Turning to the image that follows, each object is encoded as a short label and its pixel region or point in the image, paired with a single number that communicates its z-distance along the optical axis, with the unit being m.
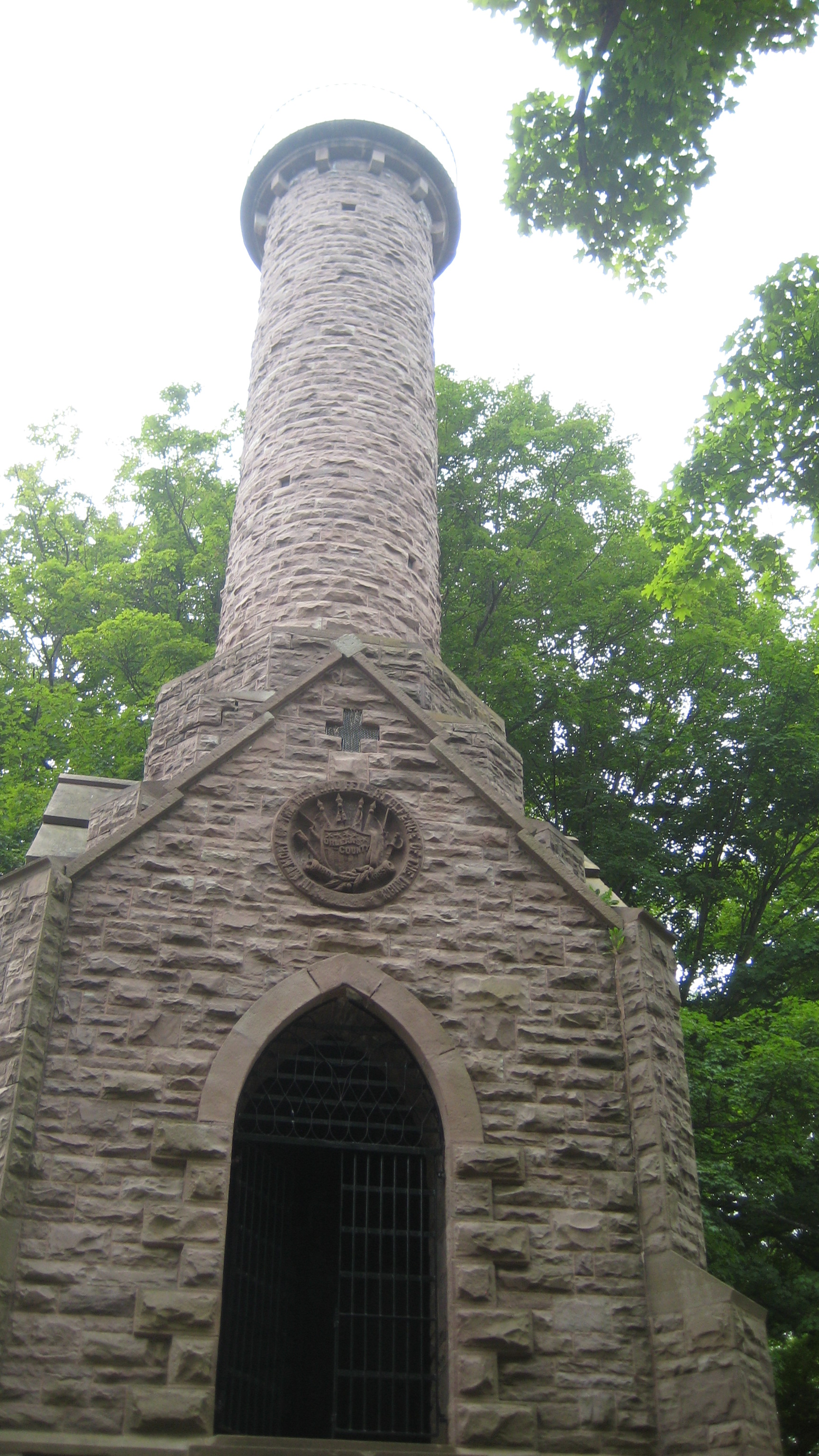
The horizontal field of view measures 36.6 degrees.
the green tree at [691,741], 11.03
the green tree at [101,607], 13.27
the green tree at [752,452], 10.73
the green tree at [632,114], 7.68
